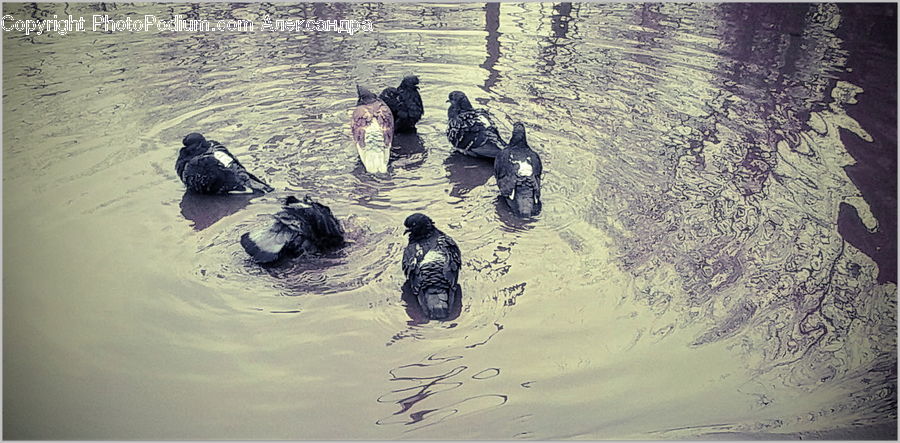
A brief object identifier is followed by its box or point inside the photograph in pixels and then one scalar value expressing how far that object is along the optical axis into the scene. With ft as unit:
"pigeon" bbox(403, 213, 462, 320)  13.57
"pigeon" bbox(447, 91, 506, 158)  19.88
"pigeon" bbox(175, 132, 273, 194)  17.90
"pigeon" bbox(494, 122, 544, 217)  17.16
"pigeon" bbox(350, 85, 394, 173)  19.22
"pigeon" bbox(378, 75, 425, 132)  21.51
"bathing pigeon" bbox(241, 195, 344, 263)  15.11
